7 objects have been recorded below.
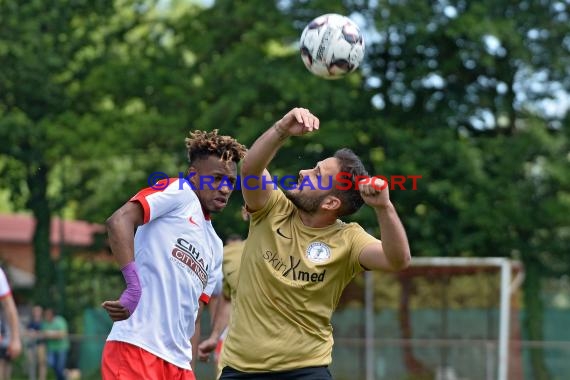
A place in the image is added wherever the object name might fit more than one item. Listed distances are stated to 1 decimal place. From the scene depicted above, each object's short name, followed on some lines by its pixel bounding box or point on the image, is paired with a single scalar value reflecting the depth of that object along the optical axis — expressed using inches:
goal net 1461.6
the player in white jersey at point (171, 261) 466.3
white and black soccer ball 531.2
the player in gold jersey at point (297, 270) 440.8
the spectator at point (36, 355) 1501.0
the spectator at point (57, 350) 1477.0
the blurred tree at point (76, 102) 1999.3
